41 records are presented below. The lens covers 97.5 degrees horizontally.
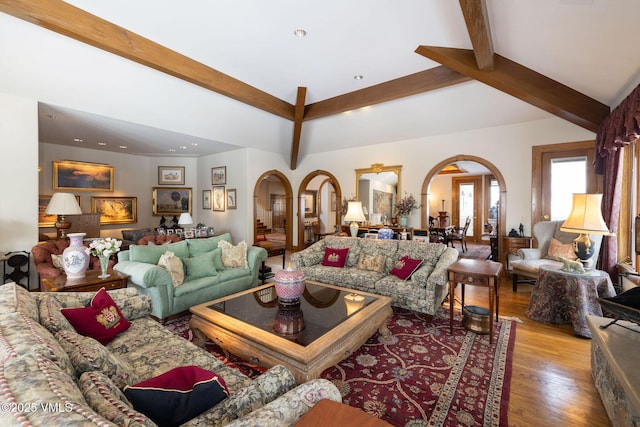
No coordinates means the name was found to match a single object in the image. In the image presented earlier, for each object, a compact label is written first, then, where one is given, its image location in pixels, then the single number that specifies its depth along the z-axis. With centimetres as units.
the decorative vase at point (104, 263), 293
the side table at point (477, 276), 276
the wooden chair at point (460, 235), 821
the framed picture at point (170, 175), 837
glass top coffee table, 195
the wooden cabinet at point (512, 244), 498
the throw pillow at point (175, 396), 104
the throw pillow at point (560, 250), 414
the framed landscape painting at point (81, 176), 663
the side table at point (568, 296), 295
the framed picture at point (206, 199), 822
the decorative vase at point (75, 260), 284
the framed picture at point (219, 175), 776
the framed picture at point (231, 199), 753
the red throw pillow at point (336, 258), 424
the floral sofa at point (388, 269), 323
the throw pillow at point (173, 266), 330
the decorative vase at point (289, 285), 254
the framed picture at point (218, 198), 786
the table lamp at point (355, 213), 474
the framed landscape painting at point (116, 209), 735
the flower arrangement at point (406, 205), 645
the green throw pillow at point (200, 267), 363
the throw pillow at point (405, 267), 355
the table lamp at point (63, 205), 378
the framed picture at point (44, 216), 632
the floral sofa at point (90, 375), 73
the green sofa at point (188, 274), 310
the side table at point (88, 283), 262
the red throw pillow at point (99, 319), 182
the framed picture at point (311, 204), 1216
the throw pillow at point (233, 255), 413
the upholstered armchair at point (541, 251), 418
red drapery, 306
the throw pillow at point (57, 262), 363
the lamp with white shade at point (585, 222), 288
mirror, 723
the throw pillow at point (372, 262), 394
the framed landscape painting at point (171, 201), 834
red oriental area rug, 188
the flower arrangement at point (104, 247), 292
